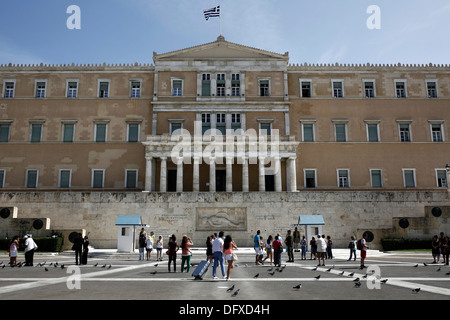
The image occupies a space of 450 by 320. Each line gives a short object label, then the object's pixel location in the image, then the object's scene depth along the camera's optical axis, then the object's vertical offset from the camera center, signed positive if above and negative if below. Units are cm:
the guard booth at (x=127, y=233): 2566 -58
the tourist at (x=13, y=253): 1792 -132
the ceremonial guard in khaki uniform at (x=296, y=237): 2494 -89
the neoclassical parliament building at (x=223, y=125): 3884 +1055
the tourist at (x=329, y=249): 2372 -161
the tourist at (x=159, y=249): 2292 -147
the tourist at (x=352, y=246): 2180 -132
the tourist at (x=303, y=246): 2286 -137
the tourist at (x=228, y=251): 1302 -94
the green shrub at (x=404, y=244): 2791 -154
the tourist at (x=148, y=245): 2262 -122
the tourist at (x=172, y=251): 1559 -108
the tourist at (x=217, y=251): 1352 -95
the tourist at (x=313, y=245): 2090 -119
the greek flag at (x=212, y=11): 4059 +2197
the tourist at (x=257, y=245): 1948 -108
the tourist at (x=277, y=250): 1750 -121
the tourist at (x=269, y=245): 1997 -112
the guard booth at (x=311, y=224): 2584 -6
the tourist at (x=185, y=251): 1502 -106
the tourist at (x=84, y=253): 1847 -135
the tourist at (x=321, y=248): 1838 -117
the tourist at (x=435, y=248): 1905 -125
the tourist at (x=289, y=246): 2040 -120
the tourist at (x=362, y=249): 1657 -112
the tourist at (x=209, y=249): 1585 -103
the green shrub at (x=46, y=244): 2697 -133
